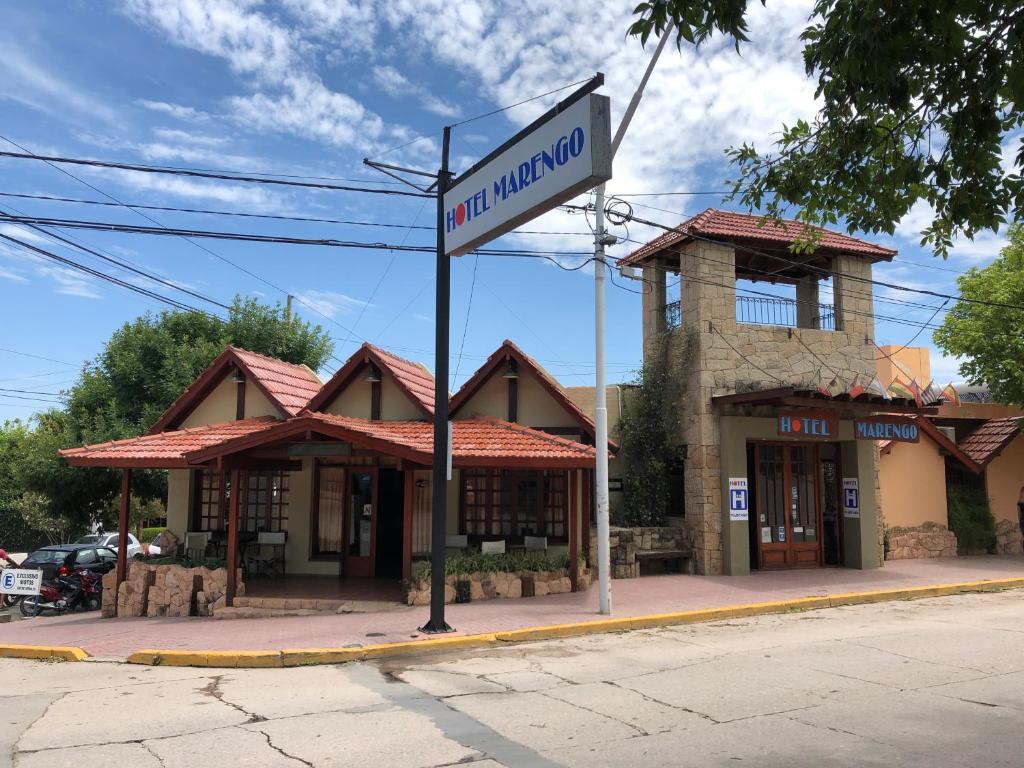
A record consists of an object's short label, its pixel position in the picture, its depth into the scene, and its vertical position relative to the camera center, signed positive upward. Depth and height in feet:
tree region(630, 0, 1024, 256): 18.13 +10.39
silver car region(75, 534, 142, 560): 81.25 -5.41
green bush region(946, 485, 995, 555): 65.05 -2.68
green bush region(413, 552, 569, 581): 44.37 -4.18
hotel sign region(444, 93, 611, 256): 23.39 +10.35
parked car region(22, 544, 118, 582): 55.77 -5.05
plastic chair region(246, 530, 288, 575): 52.95 -4.28
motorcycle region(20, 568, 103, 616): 53.78 -7.04
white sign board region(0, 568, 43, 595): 50.78 -5.84
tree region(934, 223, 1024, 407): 60.49 +12.31
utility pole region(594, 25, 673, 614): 38.88 +3.43
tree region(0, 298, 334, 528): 75.82 +8.55
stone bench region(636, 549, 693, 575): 52.01 -4.43
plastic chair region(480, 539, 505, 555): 47.11 -3.47
